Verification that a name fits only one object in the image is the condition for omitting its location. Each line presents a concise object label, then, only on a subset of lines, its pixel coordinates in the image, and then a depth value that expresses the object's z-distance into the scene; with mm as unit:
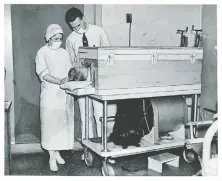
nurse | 2869
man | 3113
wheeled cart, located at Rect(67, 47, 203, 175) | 2576
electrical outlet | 3444
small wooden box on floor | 2833
